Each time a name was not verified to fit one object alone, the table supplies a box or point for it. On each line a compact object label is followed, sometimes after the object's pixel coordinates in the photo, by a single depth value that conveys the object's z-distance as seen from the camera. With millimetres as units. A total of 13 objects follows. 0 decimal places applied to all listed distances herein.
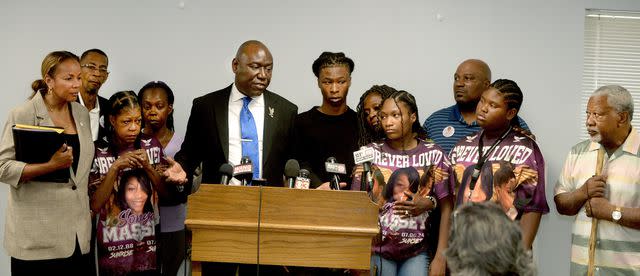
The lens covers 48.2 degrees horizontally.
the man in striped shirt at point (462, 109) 4895
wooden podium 3387
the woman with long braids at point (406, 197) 4023
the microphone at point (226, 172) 3531
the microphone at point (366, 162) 3873
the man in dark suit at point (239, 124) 4293
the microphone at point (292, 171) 3604
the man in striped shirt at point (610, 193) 3926
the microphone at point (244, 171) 3514
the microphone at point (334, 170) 3631
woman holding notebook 3920
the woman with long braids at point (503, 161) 3977
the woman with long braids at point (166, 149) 4961
